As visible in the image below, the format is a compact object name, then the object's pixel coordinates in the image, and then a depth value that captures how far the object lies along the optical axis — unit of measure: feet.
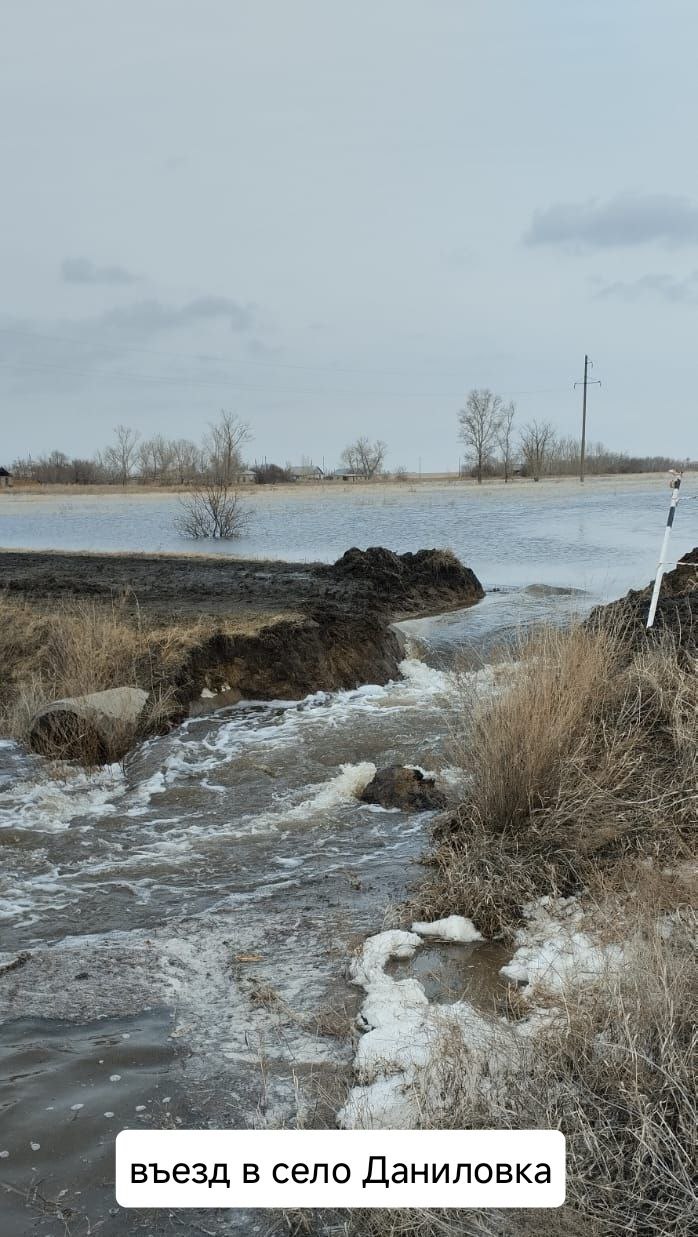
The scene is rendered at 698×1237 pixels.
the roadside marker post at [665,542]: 31.22
